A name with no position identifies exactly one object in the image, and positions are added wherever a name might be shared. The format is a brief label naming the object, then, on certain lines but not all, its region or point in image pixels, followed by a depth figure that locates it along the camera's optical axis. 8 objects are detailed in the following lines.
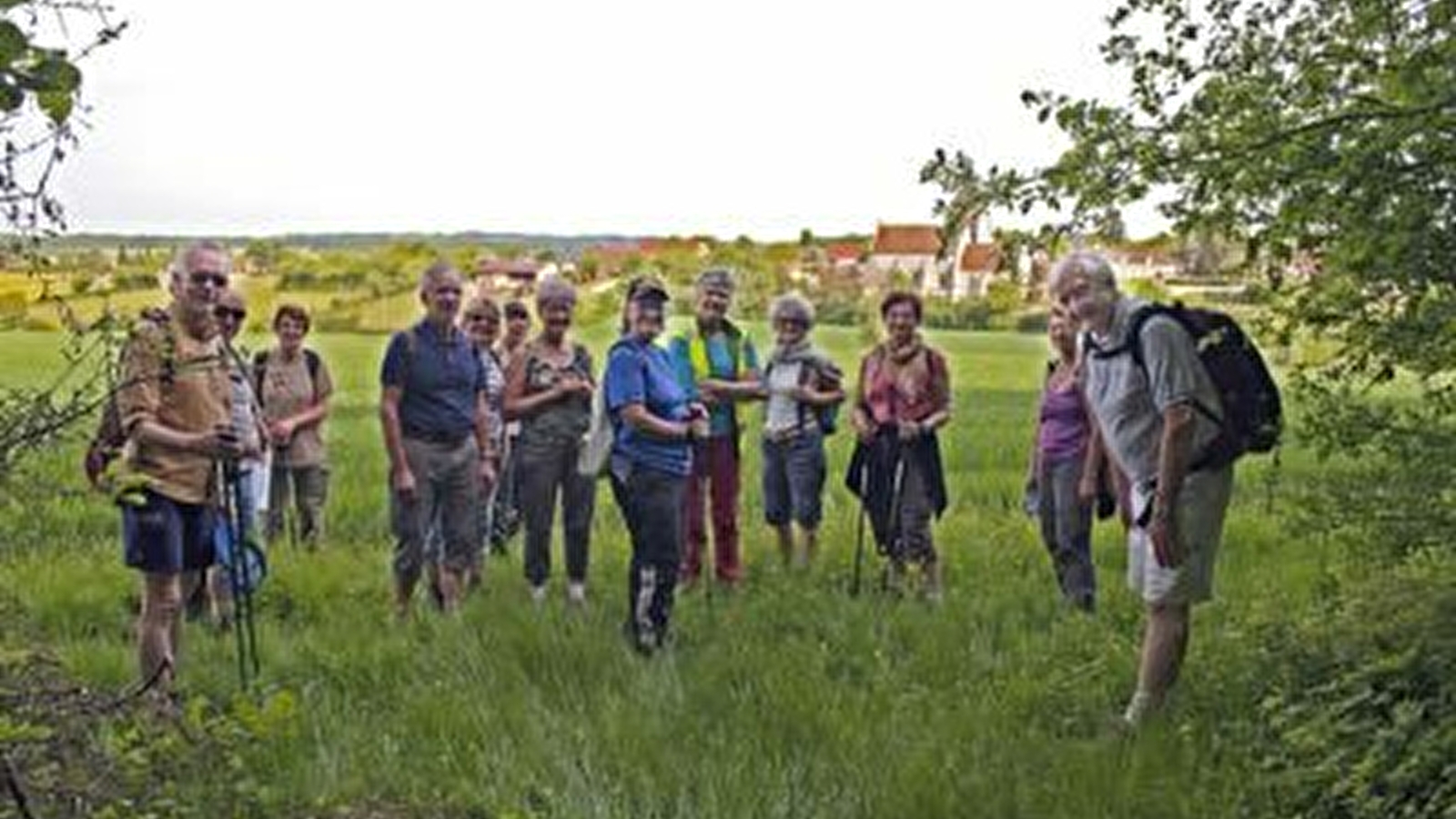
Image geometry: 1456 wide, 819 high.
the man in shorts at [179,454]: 5.85
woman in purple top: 7.96
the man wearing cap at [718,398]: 8.87
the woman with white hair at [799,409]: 9.18
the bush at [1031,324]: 45.67
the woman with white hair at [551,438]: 8.42
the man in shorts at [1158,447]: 5.48
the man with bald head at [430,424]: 7.68
